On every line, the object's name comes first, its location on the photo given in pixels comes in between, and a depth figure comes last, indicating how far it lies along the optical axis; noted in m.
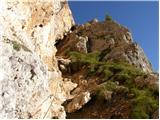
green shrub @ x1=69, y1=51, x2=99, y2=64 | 18.74
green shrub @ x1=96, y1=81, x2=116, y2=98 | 14.57
